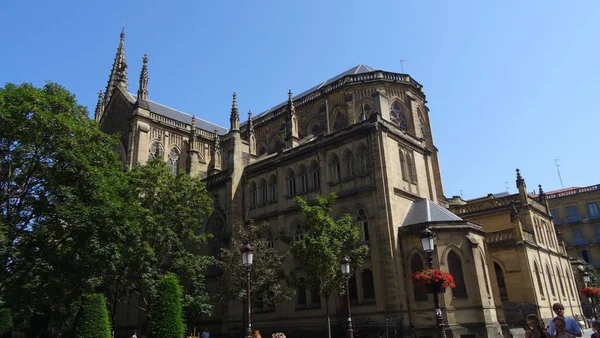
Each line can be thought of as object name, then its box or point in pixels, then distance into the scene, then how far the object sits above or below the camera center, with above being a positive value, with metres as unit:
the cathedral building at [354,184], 23.09 +8.37
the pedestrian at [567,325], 8.57 -0.36
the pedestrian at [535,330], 9.17 -0.44
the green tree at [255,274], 25.39 +2.59
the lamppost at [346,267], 19.25 +2.05
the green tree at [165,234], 25.97 +5.29
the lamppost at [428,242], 15.66 +2.33
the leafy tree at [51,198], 18.94 +5.55
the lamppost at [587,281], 32.33 +1.62
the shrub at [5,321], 30.56 +0.85
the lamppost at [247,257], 17.14 +2.35
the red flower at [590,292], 30.08 +0.80
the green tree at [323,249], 21.28 +3.15
